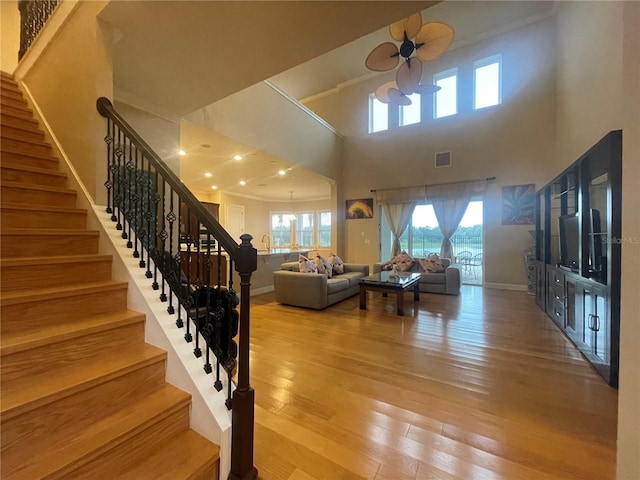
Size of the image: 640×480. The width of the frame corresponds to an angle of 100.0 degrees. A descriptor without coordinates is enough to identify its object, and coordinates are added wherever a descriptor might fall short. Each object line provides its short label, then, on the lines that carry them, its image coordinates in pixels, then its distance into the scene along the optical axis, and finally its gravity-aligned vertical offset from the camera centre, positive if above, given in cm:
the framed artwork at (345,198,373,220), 733 +80
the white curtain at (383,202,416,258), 690 +50
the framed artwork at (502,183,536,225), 559 +68
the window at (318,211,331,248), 1105 +39
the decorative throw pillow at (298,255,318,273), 448 -48
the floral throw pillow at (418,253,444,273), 550 -57
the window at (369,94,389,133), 730 +333
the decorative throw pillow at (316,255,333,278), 486 -52
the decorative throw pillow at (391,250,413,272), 582 -55
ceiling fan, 297 +227
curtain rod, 593 +127
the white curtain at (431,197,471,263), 630 +49
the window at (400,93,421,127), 685 +321
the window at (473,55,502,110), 604 +354
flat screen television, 289 -6
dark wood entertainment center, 206 -27
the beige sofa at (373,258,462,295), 508 -86
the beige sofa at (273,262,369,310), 412 -81
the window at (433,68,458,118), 645 +346
